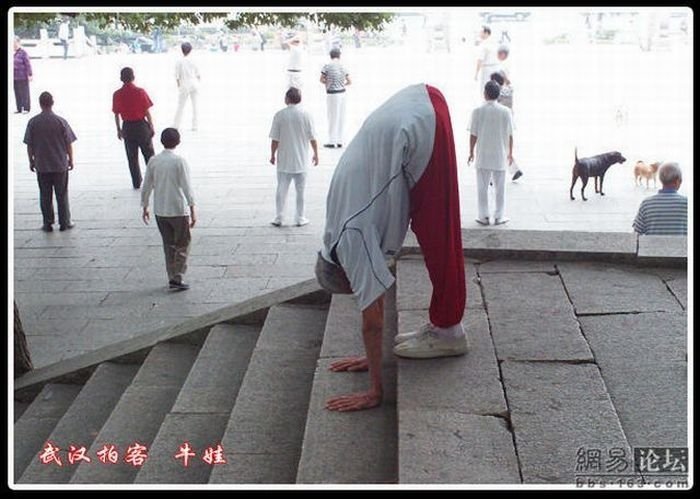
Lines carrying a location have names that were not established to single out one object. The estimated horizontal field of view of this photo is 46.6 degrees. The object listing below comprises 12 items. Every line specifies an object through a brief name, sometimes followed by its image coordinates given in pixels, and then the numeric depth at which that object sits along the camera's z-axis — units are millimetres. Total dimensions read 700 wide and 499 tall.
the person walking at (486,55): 12391
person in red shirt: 10250
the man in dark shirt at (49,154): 8763
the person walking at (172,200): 6879
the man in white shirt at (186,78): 14039
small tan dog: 9945
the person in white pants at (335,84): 12734
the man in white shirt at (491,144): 8297
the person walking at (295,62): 13938
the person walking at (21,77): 17125
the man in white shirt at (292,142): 8648
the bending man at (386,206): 3395
